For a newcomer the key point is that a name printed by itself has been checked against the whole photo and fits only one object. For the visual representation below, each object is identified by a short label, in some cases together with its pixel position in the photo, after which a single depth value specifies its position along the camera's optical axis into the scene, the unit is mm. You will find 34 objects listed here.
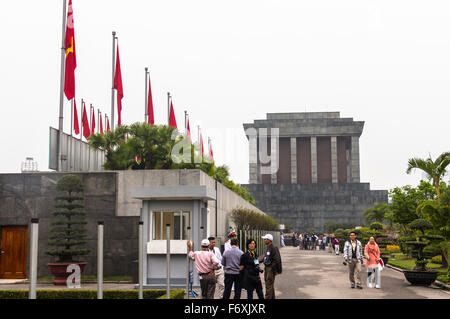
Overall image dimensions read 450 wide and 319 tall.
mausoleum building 114500
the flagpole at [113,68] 34516
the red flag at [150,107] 40938
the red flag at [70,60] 27828
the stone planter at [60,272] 21000
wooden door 23156
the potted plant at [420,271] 19556
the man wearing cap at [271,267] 13586
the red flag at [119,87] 36094
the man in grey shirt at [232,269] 13141
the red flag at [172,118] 44031
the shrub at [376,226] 43688
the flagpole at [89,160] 31656
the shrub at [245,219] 30578
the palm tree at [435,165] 32188
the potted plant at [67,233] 21109
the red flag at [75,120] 41188
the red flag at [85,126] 42303
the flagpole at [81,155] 30031
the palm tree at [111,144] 30016
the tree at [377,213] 61431
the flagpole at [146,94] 40719
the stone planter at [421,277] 19500
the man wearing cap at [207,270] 13023
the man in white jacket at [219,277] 14004
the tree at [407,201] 36281
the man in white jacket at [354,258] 19047
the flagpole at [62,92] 26422
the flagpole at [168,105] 43866
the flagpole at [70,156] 28270
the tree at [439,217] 22312
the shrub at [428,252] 20405
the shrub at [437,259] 28859
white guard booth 18844
